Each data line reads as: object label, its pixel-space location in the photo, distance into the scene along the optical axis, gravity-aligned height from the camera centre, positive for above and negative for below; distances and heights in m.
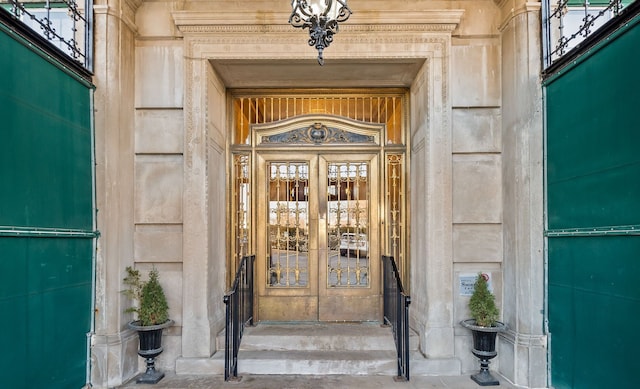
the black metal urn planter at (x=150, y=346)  4.87 -1.56
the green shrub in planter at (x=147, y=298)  4.91 -1.04
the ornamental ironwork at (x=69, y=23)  4.62 +2.05
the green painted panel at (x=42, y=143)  3.57 +0.56
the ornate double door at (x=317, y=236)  6.29 -0.45
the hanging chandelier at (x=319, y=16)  3.31 +1.42
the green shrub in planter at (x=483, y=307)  4.82 -1.13
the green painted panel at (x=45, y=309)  3.53 -0.93
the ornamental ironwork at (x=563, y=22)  4.64 +2.01
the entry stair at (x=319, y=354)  5.15 -1.81
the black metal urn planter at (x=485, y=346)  4.78 -1.56
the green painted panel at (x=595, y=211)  3.45 -0.08
